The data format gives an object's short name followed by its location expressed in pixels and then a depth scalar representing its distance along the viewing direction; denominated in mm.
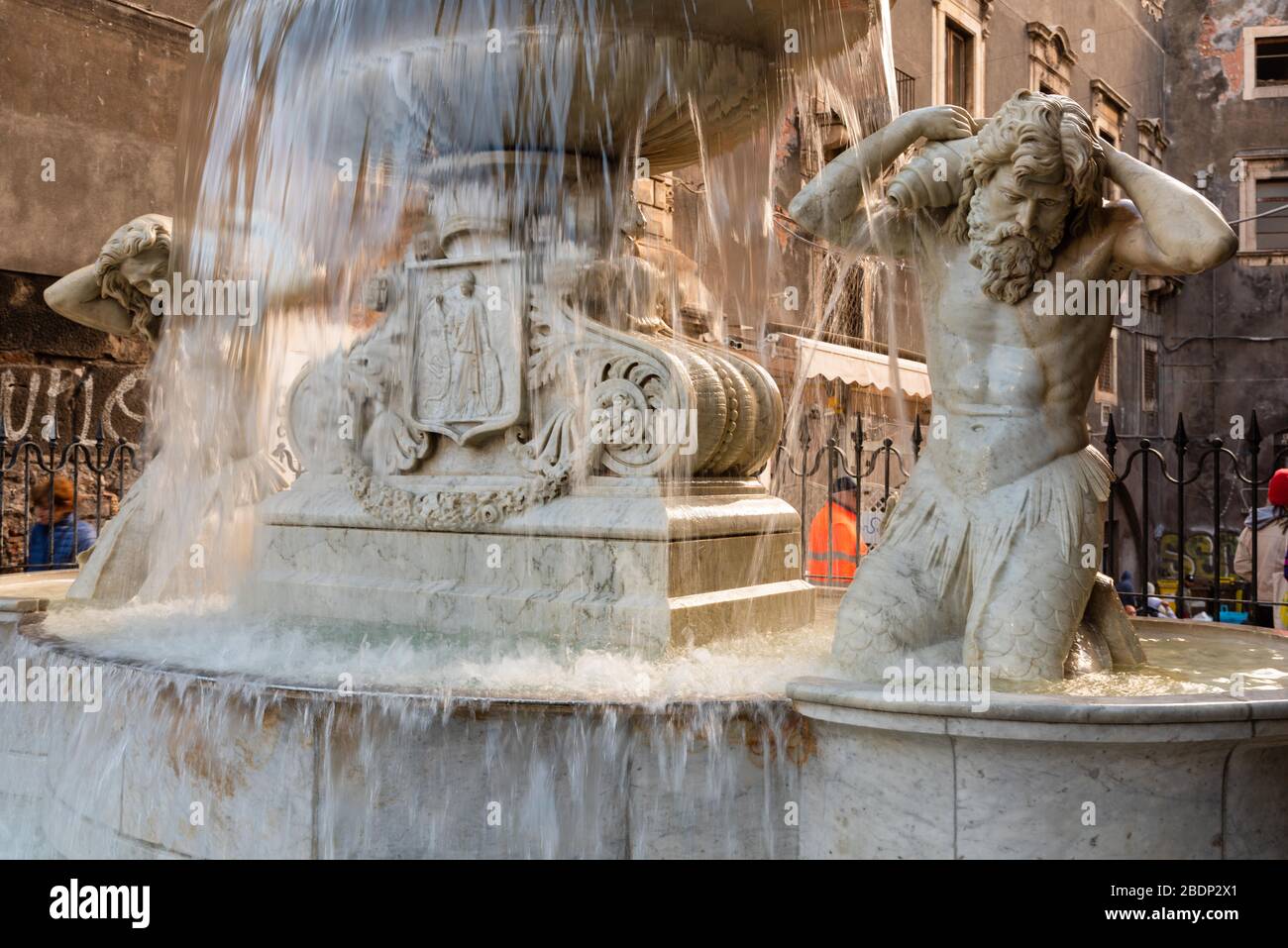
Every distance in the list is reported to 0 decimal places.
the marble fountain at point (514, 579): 2977
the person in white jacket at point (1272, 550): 6996
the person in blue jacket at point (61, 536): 7688
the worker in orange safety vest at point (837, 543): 7492
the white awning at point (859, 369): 11727
